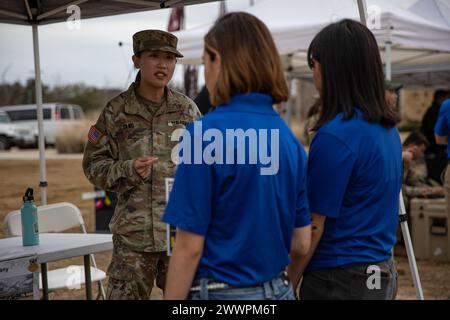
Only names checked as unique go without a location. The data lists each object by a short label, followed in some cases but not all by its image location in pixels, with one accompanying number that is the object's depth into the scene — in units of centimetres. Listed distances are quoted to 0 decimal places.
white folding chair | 374
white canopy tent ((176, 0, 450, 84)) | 511
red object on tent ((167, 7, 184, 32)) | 1305
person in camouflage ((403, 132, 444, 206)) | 653
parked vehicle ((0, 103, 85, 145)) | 2294
